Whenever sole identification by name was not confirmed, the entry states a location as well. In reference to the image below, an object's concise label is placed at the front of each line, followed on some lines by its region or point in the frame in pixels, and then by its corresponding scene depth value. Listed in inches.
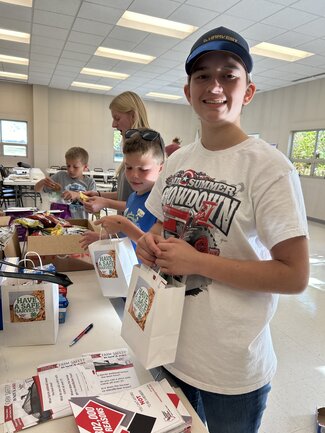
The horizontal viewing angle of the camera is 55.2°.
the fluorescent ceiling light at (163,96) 397.6
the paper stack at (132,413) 23.5
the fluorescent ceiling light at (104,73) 310.1
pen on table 36.5
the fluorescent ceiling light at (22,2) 170.9
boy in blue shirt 49.2
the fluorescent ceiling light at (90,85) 370.3
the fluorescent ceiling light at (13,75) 347.6
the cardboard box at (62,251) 50.4
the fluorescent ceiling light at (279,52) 221.7
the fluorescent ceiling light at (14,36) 228.4
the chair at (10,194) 249.4
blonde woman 62.4
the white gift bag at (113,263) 42.0
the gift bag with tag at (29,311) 33.9
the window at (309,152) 285.9
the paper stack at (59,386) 25.8
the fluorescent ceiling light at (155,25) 187.8
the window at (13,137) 404.8
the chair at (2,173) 277.1
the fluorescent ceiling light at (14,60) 287.4
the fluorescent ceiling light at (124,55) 252.2
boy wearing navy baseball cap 24.8
